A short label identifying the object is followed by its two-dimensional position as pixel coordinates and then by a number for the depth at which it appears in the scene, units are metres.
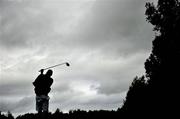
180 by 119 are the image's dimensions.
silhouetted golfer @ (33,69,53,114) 20.67
